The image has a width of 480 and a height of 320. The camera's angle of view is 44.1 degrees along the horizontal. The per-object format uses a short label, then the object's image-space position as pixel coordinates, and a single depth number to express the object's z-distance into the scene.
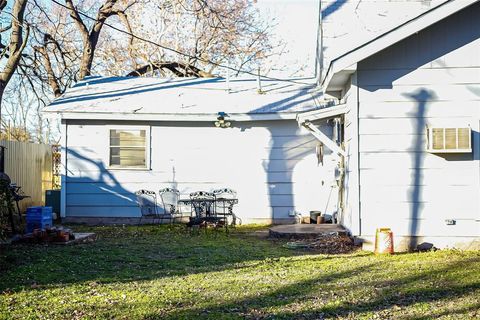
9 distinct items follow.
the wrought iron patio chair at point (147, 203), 13.86
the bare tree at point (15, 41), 12.70
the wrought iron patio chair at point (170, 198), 14.02
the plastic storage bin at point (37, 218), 11.16
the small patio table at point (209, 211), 12.03
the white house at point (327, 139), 9.52
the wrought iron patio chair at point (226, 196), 13.82
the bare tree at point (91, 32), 22.13
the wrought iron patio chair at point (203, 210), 12.12
